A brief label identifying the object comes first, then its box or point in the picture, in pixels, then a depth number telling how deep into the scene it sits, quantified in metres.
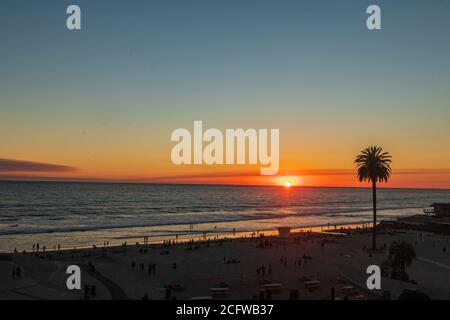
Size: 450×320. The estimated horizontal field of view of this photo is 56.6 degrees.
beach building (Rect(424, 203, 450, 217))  91.06
